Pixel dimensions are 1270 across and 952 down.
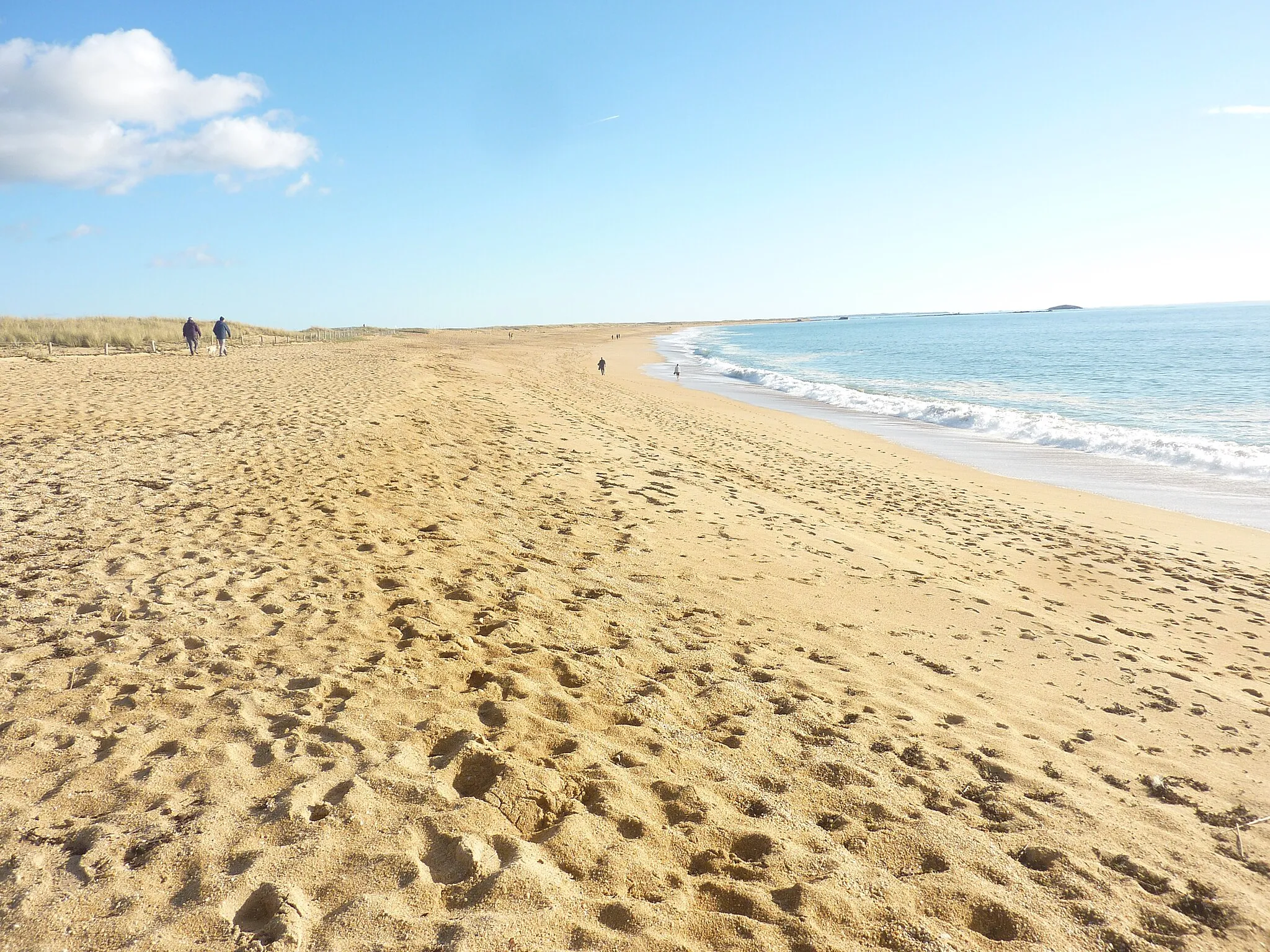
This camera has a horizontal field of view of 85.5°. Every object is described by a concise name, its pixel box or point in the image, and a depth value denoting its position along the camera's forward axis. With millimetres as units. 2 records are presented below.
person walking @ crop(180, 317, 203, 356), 26094
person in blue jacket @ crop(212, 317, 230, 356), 27667
